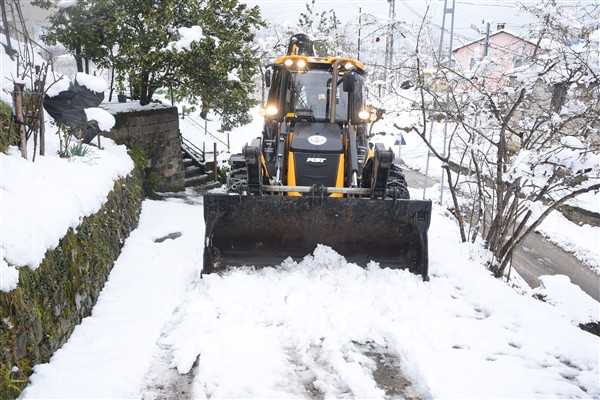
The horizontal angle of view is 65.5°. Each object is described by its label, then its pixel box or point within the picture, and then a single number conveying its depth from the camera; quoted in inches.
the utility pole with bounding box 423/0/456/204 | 408.2
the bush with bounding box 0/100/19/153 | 232.3
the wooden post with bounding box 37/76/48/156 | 234.9
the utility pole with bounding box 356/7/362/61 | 410.9
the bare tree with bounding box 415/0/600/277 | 269.9
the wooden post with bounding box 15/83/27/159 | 228.8
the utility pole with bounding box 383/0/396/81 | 383.1
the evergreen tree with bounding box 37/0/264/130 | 468.4
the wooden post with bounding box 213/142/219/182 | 645.3
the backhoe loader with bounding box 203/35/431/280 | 236.1
